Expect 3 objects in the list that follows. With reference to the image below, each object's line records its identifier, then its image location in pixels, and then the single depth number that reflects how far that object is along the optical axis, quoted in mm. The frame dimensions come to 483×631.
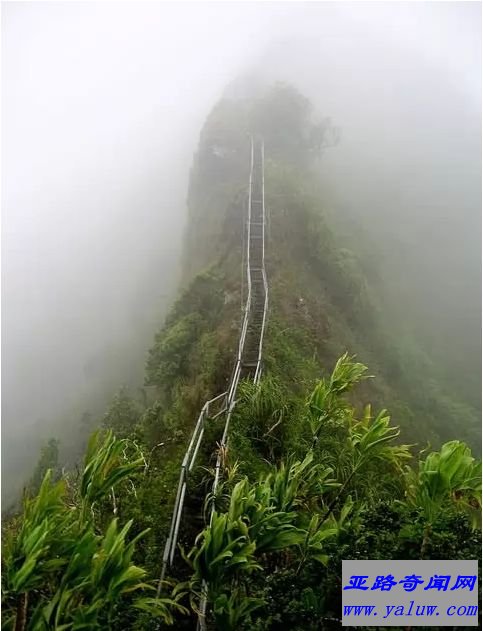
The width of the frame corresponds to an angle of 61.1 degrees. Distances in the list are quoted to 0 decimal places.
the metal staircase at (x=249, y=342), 4789
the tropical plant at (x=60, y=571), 2488
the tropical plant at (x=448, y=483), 3271
